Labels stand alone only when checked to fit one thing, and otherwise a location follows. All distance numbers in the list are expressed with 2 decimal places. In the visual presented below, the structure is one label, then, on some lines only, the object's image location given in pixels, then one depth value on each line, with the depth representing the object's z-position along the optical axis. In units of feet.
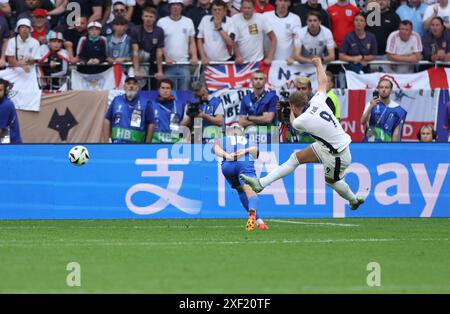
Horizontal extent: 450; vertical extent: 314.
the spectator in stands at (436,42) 73.56
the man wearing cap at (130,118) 65.57
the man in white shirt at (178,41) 72.13
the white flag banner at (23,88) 70.66
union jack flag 71.87
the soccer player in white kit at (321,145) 50.37
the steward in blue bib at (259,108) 63.36
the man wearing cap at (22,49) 70.90
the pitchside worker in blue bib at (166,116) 66.28
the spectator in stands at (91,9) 74.13
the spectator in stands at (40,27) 72.43
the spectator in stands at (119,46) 71.67
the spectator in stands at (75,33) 72.90
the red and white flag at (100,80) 72.13
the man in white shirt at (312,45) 71.97
